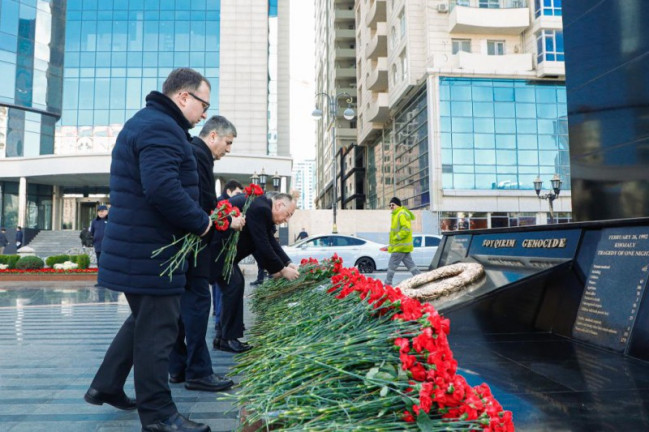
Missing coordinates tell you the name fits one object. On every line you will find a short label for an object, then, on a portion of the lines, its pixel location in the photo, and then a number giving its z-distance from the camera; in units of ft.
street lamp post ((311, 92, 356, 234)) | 76.55
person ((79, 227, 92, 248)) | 56.95
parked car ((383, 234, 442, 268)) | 58.59
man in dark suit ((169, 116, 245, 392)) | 11.37
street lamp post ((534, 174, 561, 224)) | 70.38
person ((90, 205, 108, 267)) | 35.78
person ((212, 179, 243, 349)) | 16.53
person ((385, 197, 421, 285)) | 30.25
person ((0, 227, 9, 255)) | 74.23
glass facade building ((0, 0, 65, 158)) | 111.96
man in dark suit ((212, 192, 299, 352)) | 14.52
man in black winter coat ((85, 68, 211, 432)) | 8.07
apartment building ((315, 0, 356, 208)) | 172.45
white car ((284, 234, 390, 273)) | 55.26
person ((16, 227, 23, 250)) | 82.21
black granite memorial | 8.13
